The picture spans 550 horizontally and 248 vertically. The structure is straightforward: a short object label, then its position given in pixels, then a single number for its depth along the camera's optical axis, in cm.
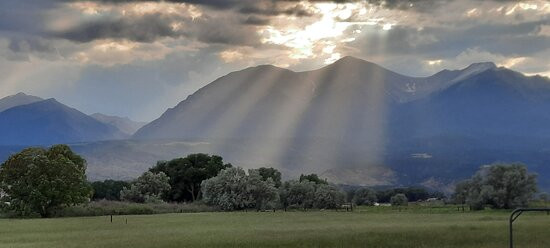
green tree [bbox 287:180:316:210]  14438
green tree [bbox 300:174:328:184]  17362
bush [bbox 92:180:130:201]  17388
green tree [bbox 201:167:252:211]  13436
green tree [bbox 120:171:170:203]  14438
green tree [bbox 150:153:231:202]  16175
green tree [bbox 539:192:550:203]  14562
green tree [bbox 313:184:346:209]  14175
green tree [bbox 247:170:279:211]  13738
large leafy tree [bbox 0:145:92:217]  9969
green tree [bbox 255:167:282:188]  16720
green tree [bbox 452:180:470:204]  13762
